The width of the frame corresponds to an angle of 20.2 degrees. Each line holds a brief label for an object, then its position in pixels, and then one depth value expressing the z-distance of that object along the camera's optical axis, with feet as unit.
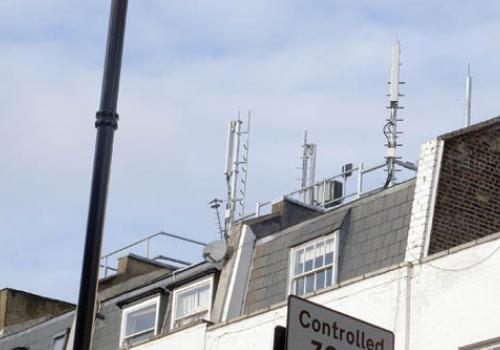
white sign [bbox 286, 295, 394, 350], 32.48
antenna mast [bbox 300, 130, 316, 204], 117.91
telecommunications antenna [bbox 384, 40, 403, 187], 94.53
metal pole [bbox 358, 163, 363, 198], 93.45
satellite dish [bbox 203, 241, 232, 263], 97.96
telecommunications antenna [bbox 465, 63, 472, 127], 92.94
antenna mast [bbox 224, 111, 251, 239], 110.52
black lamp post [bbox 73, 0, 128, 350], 37.50
